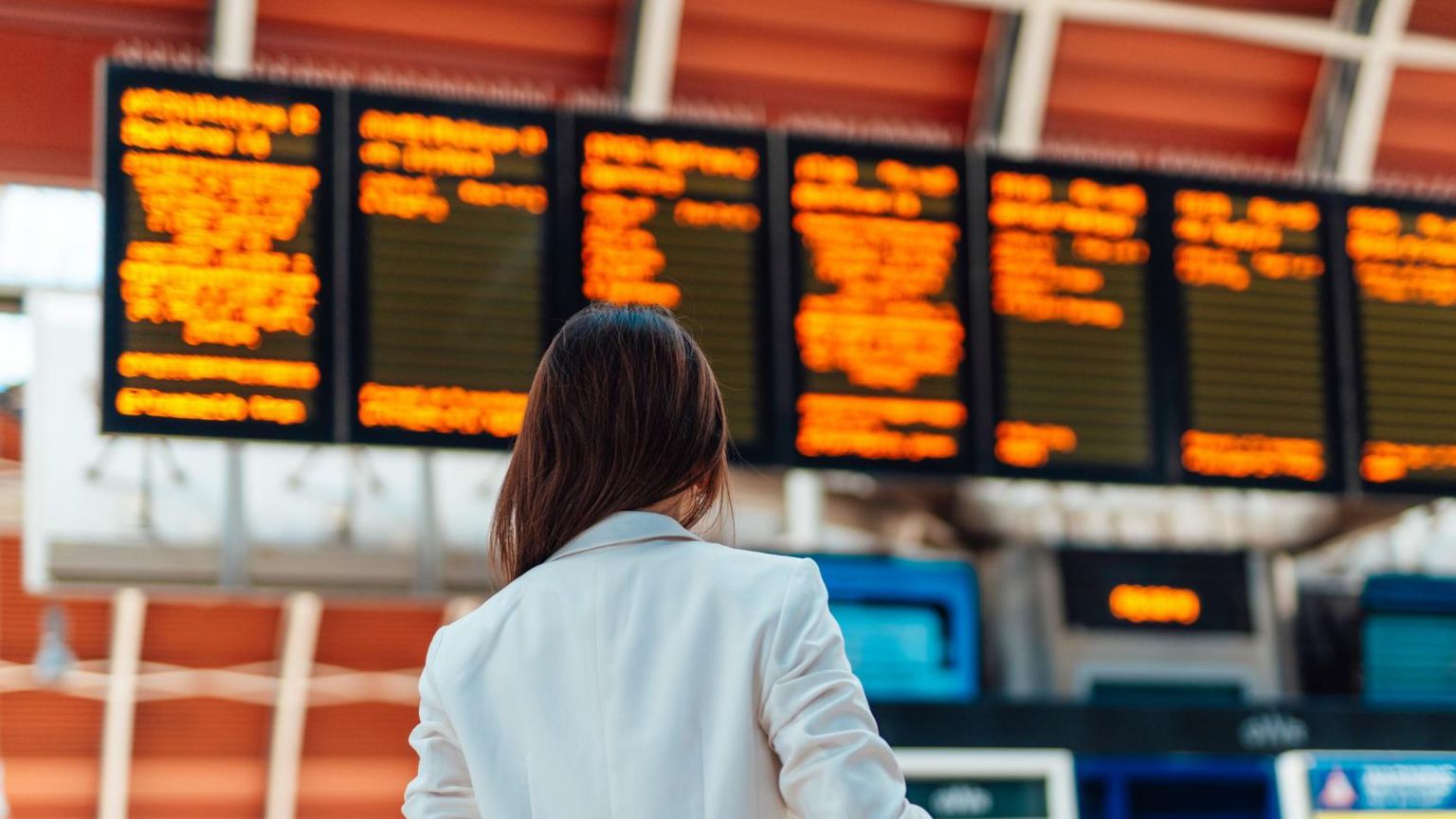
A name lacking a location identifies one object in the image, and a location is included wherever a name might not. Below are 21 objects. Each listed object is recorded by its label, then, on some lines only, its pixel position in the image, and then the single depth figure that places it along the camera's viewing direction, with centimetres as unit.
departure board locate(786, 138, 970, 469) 564
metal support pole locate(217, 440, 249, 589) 661
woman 153
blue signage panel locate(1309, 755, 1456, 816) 539
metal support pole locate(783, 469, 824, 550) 723
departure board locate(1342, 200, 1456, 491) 617
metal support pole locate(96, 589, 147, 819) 1448
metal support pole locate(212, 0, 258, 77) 657
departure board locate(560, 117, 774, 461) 557
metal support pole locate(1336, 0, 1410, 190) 783
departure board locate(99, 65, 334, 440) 498
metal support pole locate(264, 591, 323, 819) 1488
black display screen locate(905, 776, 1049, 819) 512
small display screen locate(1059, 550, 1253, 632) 607
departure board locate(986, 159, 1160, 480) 584
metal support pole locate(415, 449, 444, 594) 705
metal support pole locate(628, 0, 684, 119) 707
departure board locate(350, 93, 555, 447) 523
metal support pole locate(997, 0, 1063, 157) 752
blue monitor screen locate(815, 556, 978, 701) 566
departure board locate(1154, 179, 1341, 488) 599
